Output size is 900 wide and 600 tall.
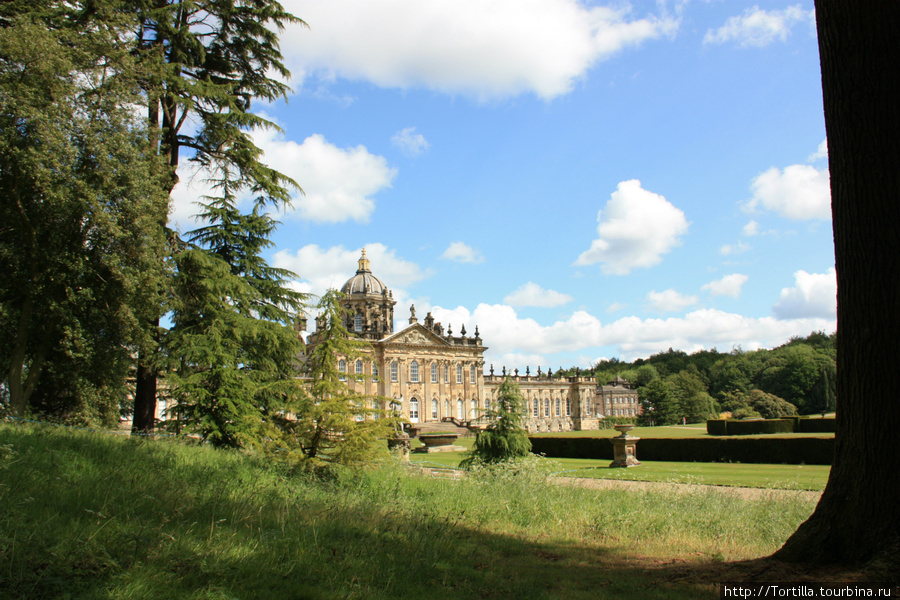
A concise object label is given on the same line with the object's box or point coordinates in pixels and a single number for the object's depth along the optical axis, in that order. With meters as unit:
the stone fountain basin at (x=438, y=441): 31.70
